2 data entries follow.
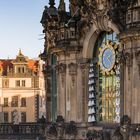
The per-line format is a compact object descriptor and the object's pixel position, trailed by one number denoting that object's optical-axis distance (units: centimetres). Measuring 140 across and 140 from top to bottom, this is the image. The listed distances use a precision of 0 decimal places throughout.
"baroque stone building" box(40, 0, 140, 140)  3106
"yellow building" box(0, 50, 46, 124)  8050
